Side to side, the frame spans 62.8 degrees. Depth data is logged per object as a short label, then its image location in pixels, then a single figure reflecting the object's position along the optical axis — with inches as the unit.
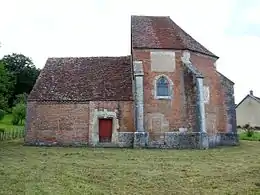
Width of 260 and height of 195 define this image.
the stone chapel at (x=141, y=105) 585.2
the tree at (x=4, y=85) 570.2
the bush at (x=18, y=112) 1111.1
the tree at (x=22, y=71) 1465.9
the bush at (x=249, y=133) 820.8
